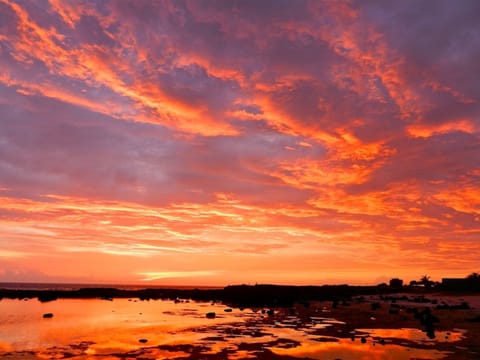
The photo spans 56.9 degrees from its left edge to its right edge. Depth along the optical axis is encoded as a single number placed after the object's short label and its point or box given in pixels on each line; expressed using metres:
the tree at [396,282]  130.05
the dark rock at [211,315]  45.63
